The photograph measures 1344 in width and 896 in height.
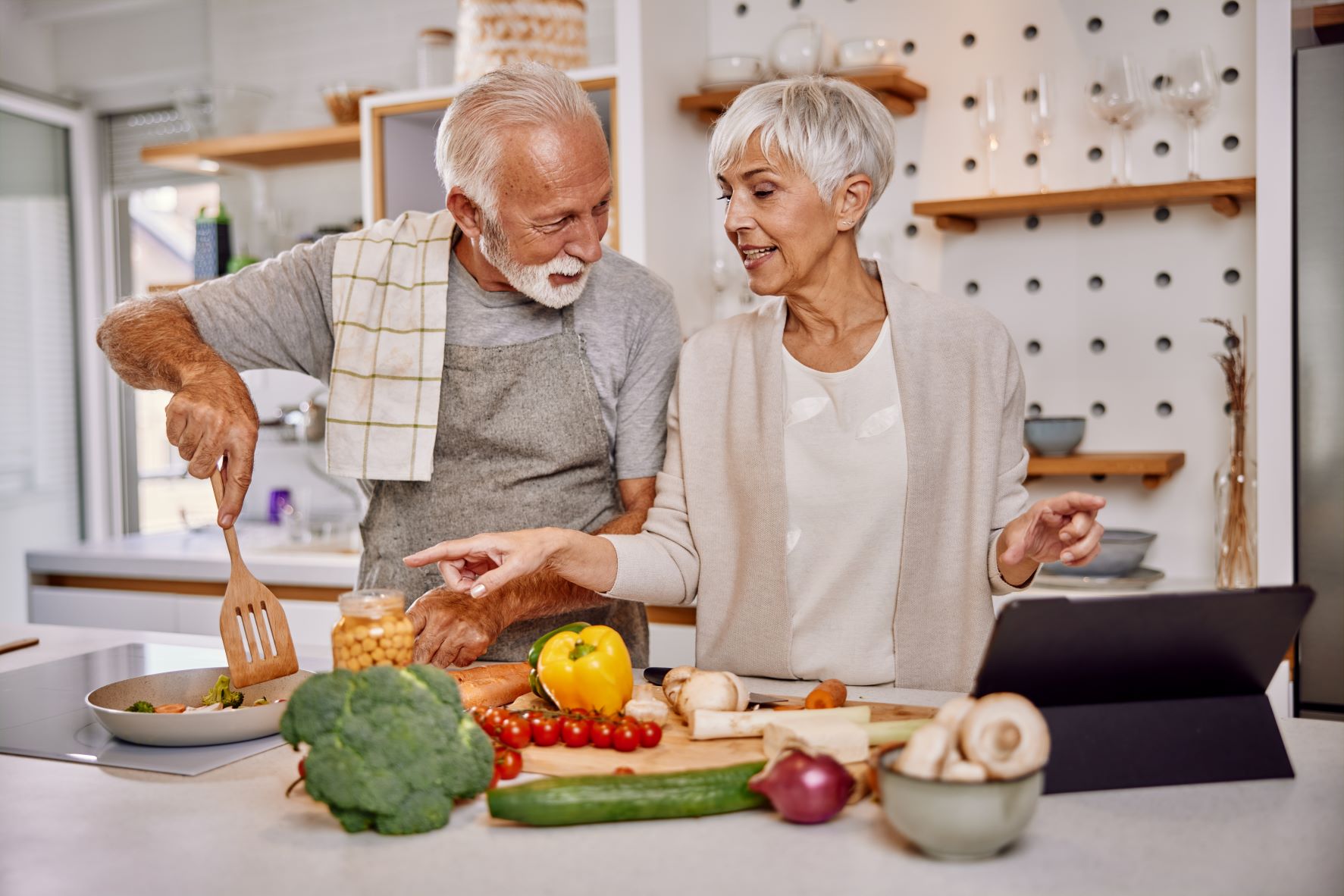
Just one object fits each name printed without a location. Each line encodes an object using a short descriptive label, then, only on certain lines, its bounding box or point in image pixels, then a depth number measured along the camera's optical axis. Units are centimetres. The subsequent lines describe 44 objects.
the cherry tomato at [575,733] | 127
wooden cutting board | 121
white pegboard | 293
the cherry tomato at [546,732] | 128
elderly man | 185
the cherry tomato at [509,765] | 118
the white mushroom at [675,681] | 140
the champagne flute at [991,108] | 292
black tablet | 105
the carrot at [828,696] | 134
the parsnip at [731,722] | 127
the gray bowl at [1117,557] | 279
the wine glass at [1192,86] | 271
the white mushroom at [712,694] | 133
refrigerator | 247
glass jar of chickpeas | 125
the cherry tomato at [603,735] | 127
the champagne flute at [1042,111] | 289
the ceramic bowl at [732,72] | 314
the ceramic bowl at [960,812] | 94
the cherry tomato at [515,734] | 126
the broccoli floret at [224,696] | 143
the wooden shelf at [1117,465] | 278
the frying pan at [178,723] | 129
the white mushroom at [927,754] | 96
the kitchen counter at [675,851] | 95
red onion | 104
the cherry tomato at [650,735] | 127
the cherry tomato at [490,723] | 127
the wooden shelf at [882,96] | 299
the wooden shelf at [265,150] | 369
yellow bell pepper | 139
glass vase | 269
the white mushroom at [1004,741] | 95
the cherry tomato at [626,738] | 125
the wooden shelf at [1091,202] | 271
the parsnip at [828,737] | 117
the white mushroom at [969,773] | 95
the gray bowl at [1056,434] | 290
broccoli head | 103
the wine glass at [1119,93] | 277
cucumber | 106
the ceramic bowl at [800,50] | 303
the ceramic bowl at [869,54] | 300
